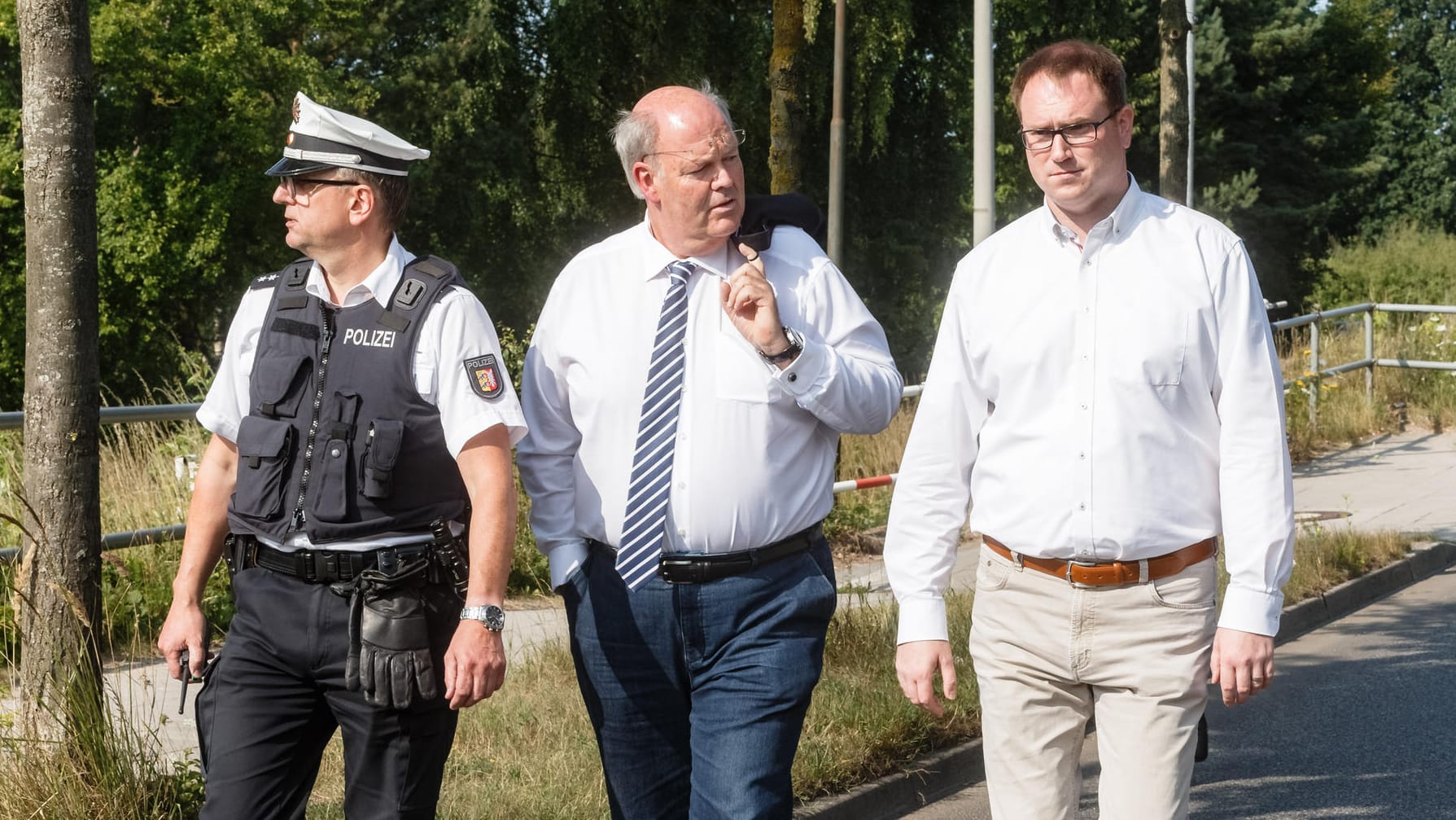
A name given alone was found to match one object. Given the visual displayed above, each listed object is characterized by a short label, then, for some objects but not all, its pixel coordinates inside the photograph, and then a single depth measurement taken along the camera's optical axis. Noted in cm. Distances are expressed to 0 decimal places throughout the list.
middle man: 331
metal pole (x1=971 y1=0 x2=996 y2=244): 1056
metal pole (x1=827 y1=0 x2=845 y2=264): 1835
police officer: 321
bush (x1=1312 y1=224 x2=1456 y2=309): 3506
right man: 302
